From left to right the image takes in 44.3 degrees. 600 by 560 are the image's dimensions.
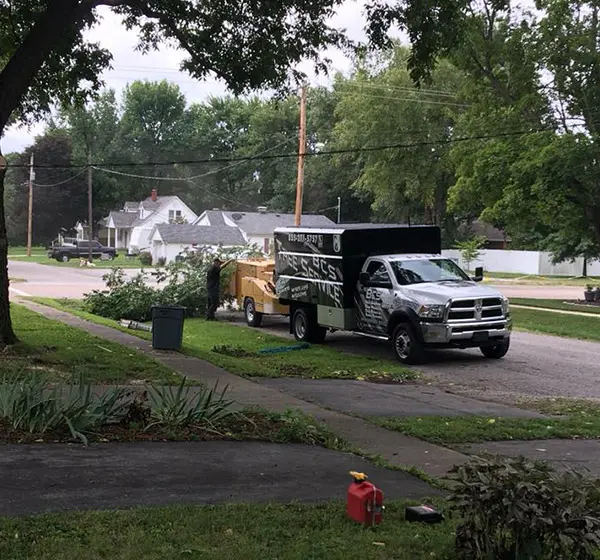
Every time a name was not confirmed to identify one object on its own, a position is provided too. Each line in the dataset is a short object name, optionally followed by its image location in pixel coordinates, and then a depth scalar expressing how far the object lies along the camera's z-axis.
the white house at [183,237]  64.94
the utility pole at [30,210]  68.50
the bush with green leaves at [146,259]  65.31
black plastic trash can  14.23
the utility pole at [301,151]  34.72
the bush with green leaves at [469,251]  51.84
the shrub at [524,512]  3.72
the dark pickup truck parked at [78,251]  63.78
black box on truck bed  16.12
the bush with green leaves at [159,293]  22.39
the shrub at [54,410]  7.03
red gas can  4.77
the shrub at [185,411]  7.54
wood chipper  20.41
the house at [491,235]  83.11
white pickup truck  14.12
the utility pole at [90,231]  62.37
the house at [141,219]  85.44
